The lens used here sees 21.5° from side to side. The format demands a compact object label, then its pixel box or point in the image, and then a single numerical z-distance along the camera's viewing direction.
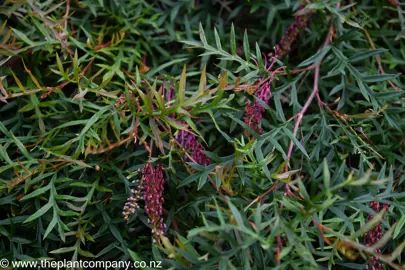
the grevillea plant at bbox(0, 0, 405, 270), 0.97
